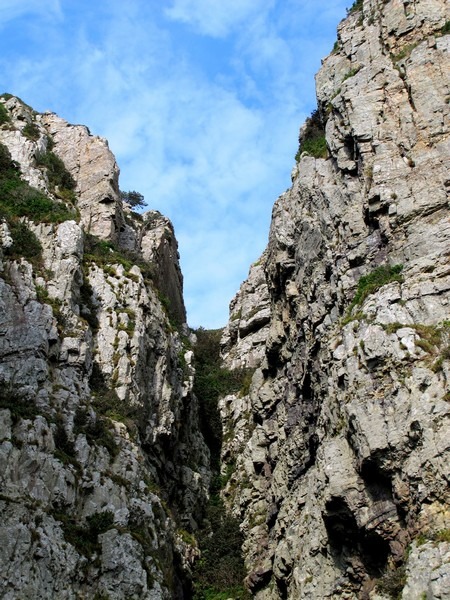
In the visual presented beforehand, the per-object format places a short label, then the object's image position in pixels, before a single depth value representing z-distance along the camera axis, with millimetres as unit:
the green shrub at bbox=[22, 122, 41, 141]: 47103
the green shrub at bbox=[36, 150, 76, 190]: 45062
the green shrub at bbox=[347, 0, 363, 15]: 38688
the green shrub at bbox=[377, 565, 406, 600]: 19141
